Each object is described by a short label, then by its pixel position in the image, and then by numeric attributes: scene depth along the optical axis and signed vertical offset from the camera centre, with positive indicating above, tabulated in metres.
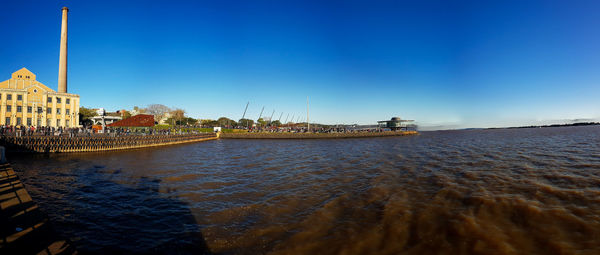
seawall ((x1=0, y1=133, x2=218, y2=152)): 23.20 -1.31
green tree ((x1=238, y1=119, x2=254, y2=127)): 134.77 +5.44
